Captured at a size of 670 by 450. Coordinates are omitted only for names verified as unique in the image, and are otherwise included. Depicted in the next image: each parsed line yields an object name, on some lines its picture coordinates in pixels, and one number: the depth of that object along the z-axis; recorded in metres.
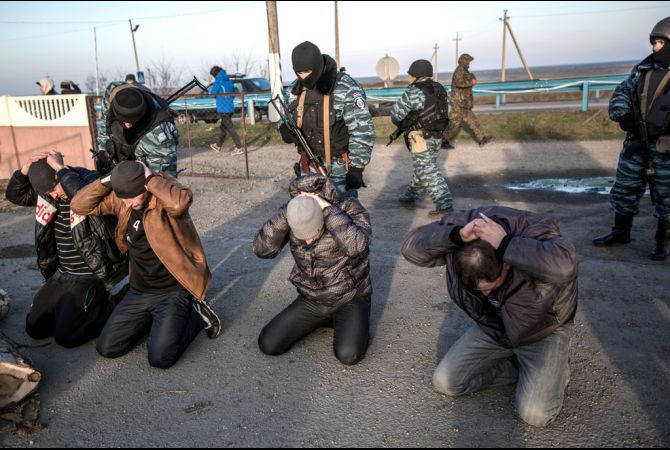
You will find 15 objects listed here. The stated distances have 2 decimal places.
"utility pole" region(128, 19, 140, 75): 32.44
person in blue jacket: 10.41
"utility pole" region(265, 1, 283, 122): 12.70
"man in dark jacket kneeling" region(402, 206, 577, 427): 2.43
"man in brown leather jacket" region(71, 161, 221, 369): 3.29
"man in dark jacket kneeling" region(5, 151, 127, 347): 3.65
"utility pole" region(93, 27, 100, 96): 34.79
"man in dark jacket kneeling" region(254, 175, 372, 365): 3.23
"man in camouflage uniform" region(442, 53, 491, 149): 10.73
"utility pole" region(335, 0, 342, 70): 24.85
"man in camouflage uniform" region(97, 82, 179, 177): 4.47
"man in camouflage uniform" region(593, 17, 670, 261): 4.55
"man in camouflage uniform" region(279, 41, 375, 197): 4.44
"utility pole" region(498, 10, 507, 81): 23.64
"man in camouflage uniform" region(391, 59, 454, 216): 6.29
